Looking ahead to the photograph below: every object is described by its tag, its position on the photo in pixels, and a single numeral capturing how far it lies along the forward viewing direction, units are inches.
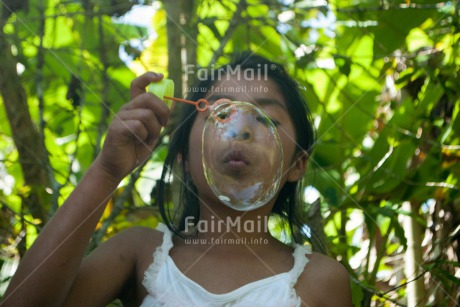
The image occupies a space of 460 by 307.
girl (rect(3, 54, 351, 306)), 52.2
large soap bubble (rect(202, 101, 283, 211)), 55.9
